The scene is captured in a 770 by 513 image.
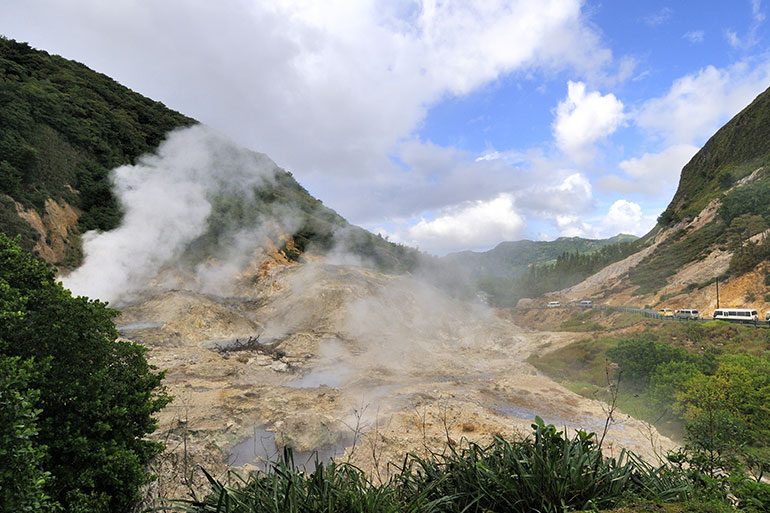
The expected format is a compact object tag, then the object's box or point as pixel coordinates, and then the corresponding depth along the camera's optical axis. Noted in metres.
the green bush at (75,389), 5.77
